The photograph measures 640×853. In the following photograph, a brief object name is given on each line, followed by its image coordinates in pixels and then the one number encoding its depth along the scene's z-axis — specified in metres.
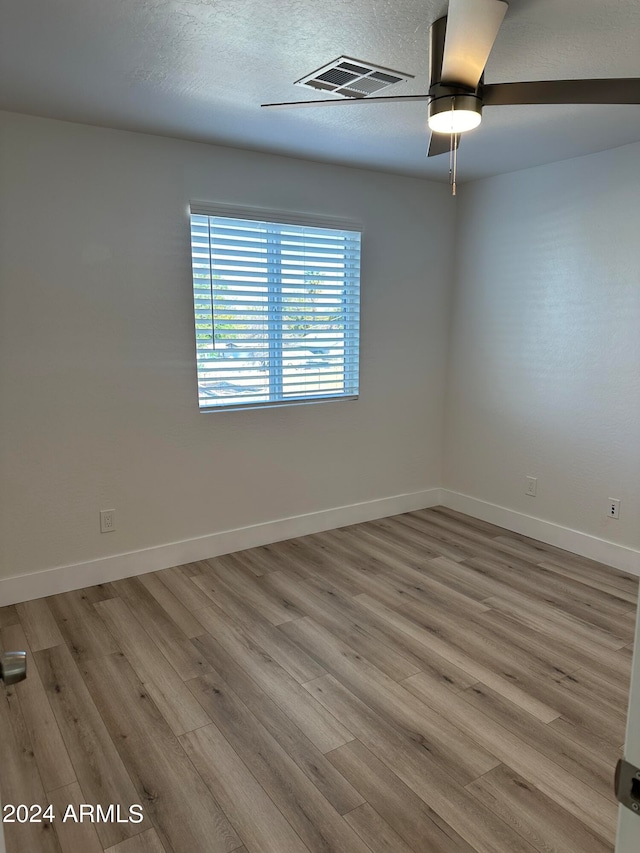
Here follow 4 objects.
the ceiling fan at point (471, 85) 1.59
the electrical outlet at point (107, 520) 3.27
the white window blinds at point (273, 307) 3.46
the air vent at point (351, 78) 2.22
